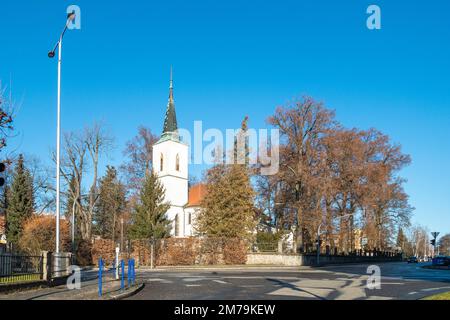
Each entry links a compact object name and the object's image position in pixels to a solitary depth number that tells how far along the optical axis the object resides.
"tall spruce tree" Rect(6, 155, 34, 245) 47.81
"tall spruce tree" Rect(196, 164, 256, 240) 47.72
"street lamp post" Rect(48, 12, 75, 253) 19.59
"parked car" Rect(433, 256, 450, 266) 49.43
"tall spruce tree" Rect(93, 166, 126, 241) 63.47
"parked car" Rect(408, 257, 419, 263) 70.75
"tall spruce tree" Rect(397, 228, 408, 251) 103.54
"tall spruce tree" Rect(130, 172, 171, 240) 49.88
